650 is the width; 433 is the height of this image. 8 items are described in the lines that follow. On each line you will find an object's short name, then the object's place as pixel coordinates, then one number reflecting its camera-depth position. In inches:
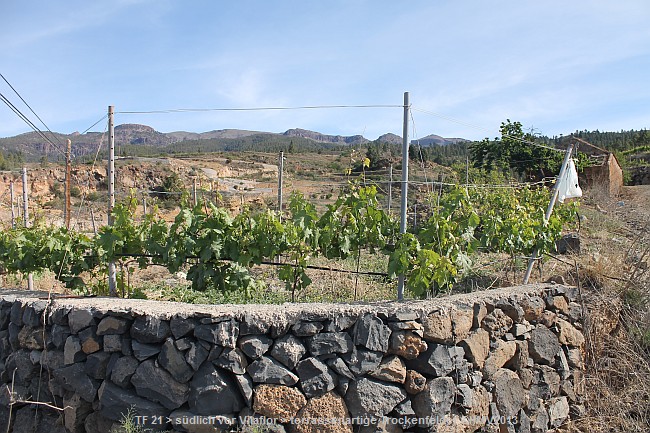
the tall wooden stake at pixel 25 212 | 220.5
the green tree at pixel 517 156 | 593.6
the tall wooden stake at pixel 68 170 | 291.4
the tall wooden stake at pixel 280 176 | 268.1
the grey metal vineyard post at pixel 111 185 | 183.6
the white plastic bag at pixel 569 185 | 263.4
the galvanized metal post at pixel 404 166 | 164.6
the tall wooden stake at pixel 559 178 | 226.4
